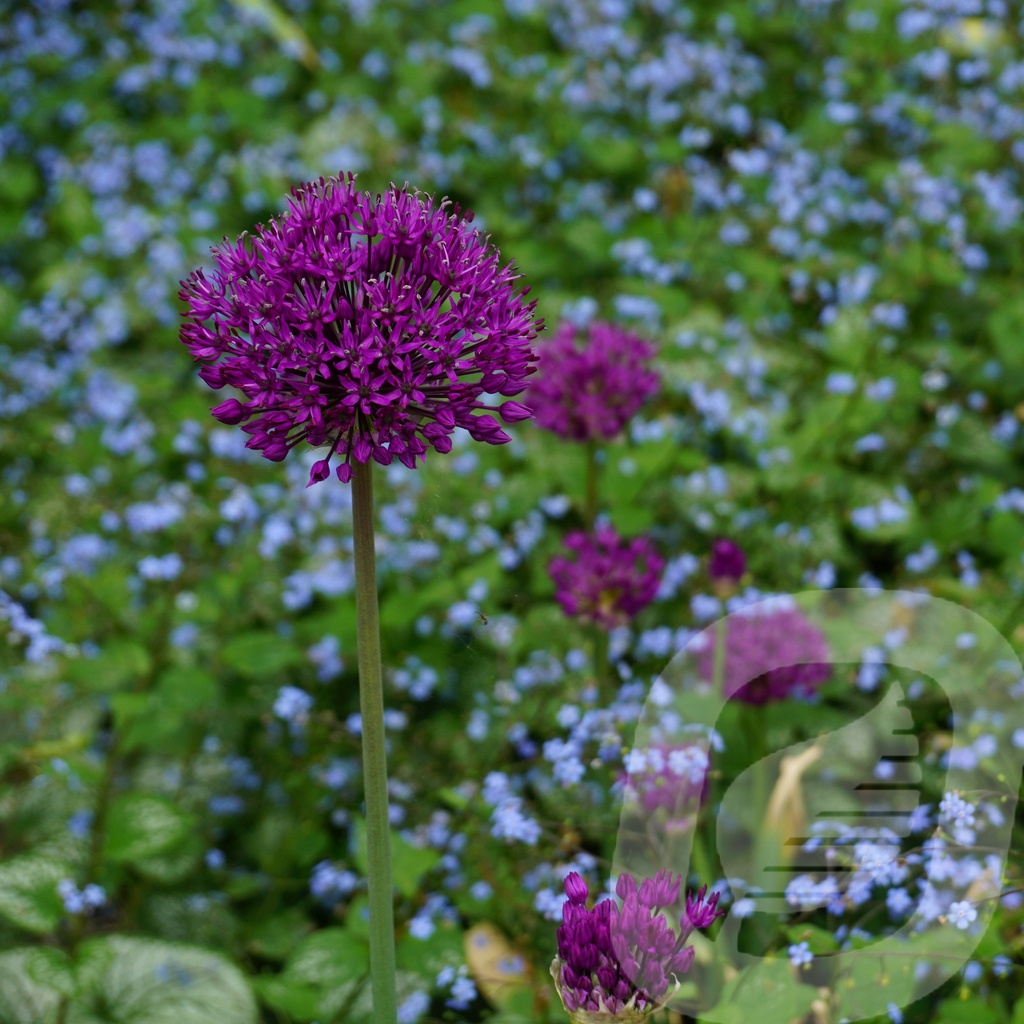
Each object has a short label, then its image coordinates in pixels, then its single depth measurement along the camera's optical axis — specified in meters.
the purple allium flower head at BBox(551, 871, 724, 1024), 1.57
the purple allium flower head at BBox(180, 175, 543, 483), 1.60
